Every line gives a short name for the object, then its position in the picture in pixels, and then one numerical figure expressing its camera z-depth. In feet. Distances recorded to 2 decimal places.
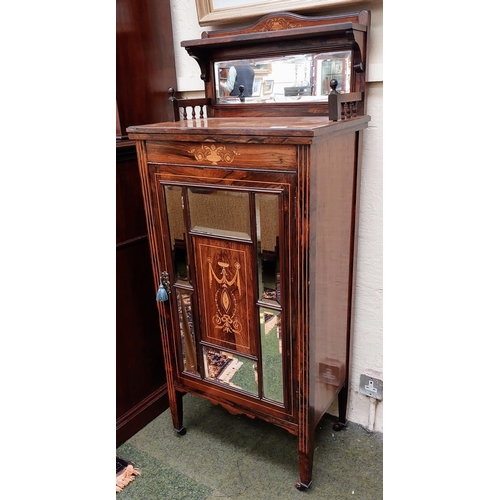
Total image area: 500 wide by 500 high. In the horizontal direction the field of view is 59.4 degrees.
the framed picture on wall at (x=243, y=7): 4.49
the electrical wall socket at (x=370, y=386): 5.38
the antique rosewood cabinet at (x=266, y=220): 3.89
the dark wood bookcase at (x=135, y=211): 5.19
